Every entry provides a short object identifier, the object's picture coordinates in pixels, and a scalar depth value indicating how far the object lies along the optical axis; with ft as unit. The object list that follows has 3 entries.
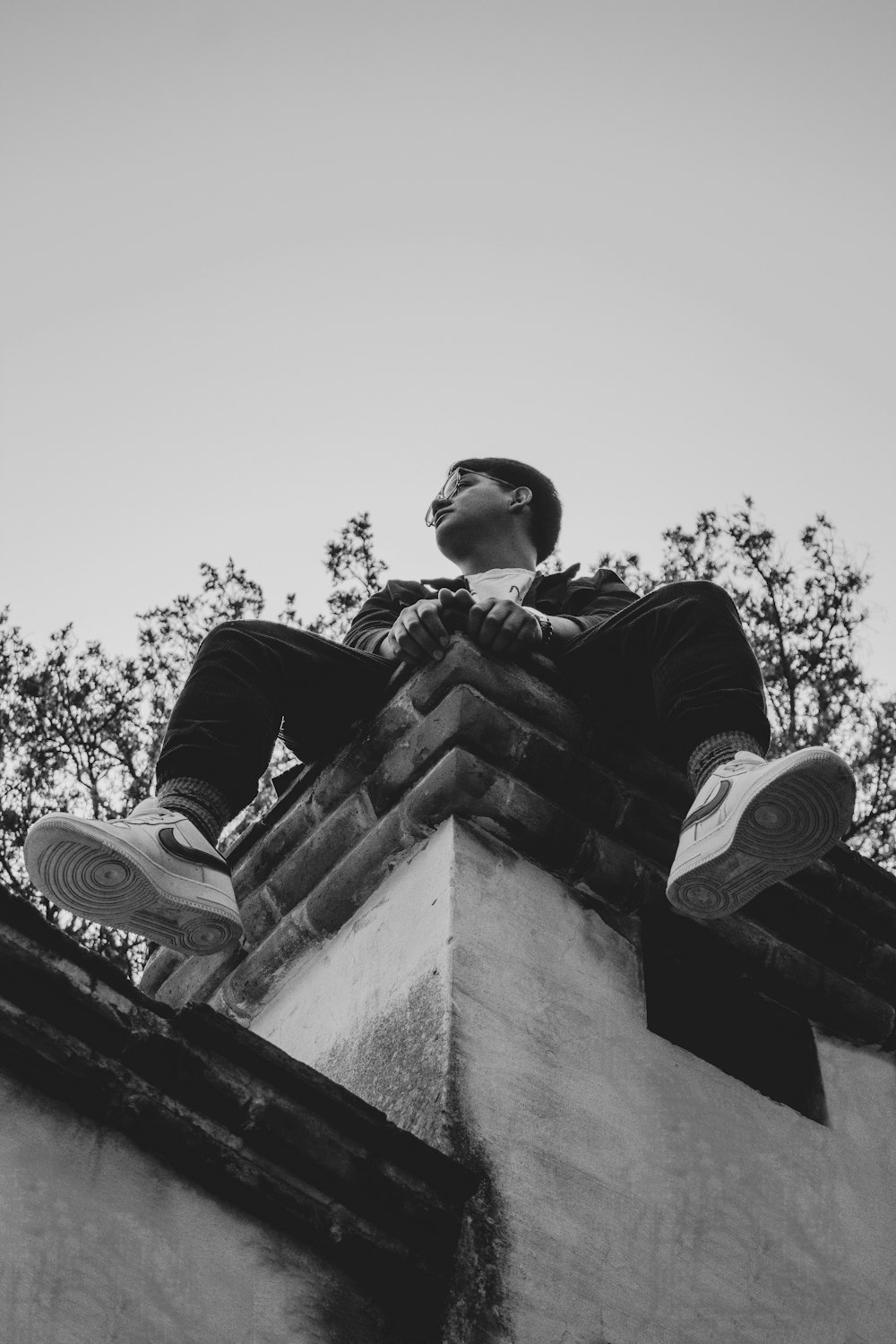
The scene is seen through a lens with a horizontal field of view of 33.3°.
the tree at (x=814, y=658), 32.37
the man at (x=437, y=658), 10.62
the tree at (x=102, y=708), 31.60
